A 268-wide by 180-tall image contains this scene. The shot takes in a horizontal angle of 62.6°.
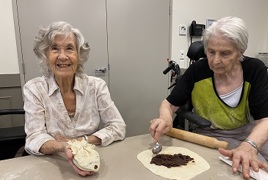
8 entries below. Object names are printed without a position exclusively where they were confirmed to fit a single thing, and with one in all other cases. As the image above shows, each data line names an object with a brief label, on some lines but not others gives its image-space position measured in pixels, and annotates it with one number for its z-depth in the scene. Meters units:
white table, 0.82
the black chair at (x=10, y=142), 1.60
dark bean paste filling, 0.90
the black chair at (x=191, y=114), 1.21
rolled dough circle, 0.83
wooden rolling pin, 1.03
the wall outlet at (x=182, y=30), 2.73
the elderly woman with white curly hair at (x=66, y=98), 1.13
